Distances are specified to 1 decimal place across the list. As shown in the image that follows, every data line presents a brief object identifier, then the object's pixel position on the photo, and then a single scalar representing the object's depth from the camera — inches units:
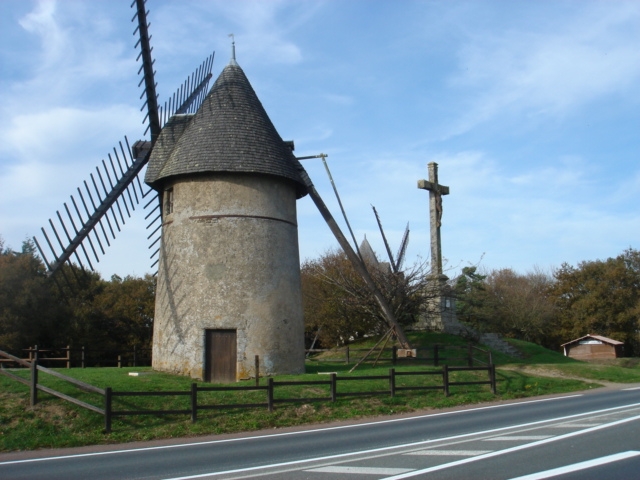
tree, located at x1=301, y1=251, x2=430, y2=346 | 1227.9
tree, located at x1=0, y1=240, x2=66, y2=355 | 1316.4
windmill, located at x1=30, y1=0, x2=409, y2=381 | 811.4
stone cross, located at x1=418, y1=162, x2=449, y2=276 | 1390.3
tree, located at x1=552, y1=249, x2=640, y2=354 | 2167.8
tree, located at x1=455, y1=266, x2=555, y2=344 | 1950.1
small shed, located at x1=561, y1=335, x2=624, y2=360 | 1697.8
